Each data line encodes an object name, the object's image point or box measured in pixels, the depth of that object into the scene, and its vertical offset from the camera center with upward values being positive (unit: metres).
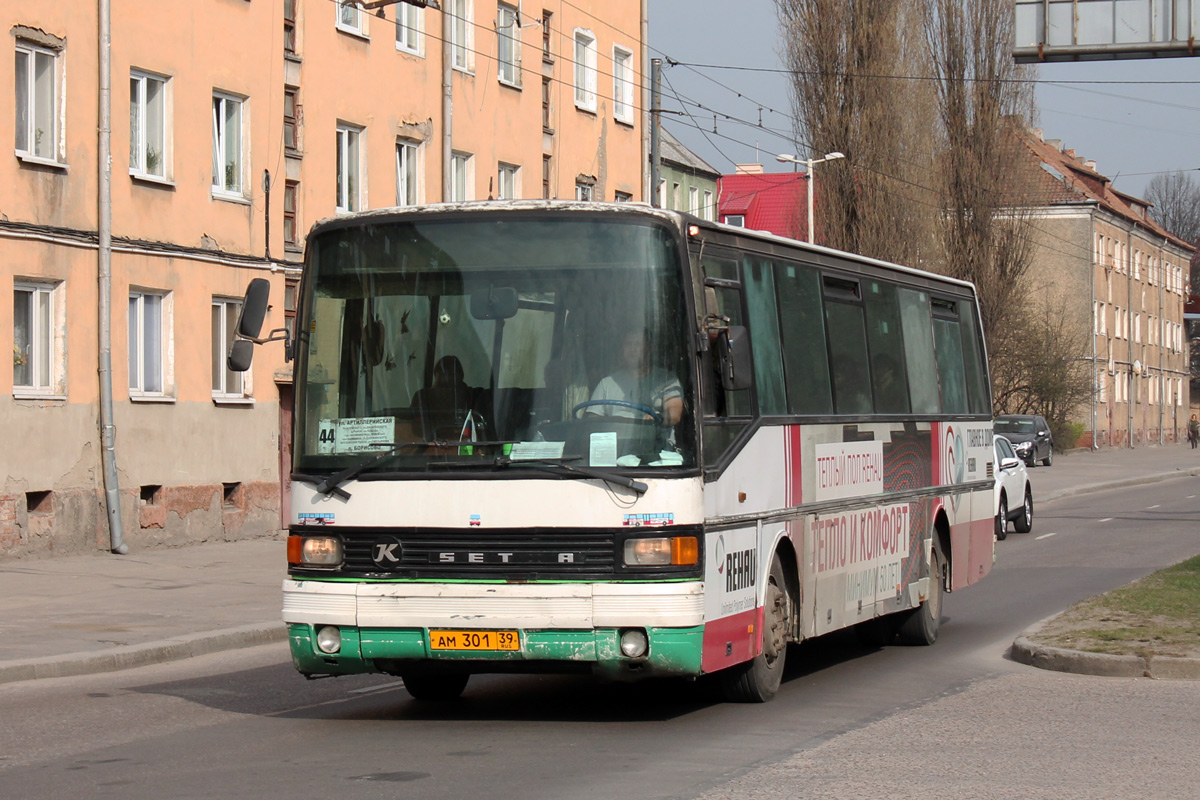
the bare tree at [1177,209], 108.88 +11.46
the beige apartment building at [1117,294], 76.25 +4.62
